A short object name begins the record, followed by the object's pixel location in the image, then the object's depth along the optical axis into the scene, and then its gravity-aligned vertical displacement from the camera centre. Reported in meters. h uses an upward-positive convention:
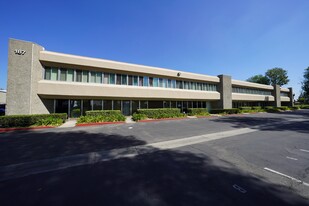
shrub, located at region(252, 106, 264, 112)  30.74 -0.64
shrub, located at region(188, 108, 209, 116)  23.52 -0.97
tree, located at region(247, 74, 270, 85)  74.19 +15.43
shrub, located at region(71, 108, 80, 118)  17.32 -0.79
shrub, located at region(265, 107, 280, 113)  33.35 -0.71
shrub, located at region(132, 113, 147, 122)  16.66 -1.28
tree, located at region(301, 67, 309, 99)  48.31 +8.35
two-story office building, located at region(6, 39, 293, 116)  13.42 +2.86
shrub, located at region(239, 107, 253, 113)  28.16 -0.76
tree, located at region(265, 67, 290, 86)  70.12 +15.90
